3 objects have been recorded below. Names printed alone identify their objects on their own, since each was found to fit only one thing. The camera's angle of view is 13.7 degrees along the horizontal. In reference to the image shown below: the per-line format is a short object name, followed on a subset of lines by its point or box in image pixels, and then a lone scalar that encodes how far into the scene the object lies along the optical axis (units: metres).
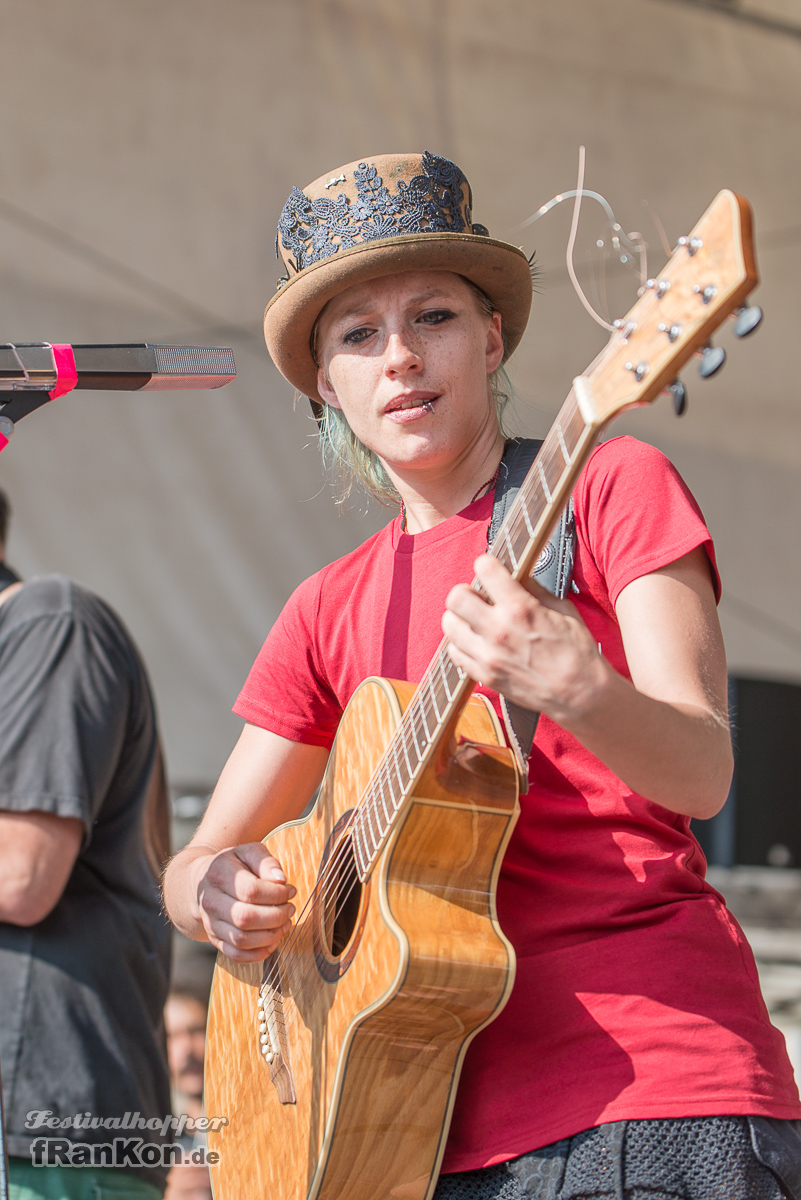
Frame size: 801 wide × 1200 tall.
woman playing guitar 2.57
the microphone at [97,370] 2.72
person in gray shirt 3.13
